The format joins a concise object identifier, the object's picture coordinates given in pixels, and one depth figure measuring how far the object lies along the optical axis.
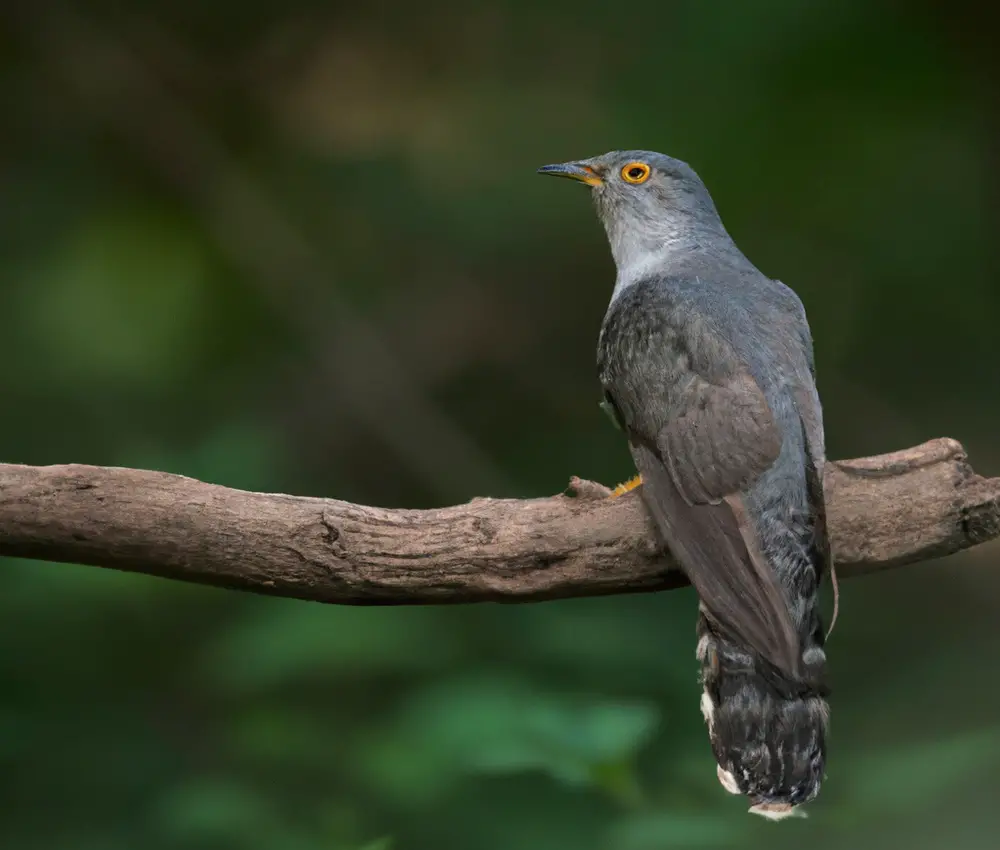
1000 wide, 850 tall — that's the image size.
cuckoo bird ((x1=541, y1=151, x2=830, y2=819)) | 5.75
